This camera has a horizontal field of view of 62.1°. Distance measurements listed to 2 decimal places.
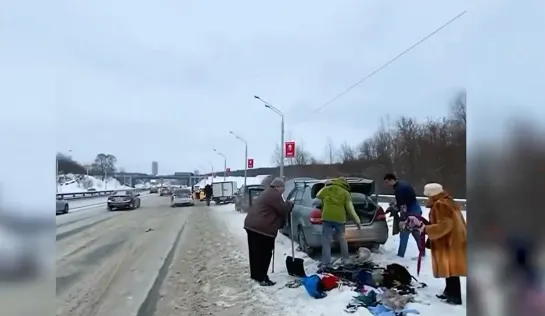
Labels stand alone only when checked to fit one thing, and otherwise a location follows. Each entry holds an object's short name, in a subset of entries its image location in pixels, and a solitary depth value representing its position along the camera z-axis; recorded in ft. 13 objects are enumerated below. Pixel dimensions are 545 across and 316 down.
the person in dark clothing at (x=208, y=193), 100.17
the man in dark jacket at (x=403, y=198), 20.29
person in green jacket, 21.31
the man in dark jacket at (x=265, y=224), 19.79
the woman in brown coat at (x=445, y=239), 11.35
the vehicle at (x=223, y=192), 108.17
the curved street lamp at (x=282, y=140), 61.23
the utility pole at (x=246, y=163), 109.19
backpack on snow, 16.80
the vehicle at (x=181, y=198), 96.37
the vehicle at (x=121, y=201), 84.78
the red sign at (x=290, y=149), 54.60
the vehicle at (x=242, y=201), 66.46
